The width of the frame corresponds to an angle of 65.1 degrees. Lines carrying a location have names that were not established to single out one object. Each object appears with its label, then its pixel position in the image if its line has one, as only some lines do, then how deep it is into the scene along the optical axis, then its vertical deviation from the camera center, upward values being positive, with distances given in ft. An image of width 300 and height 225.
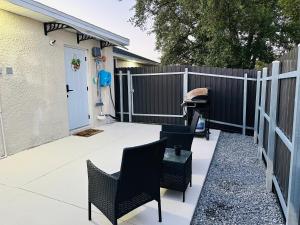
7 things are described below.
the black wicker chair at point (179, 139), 13.16 -3.03
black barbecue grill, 20.18 -1.57
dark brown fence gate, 22.53 -0.89
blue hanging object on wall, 25.36 +0.85
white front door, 21.47 -0.14
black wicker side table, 9.86 -3.74
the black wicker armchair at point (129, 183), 7.25 -3.20
